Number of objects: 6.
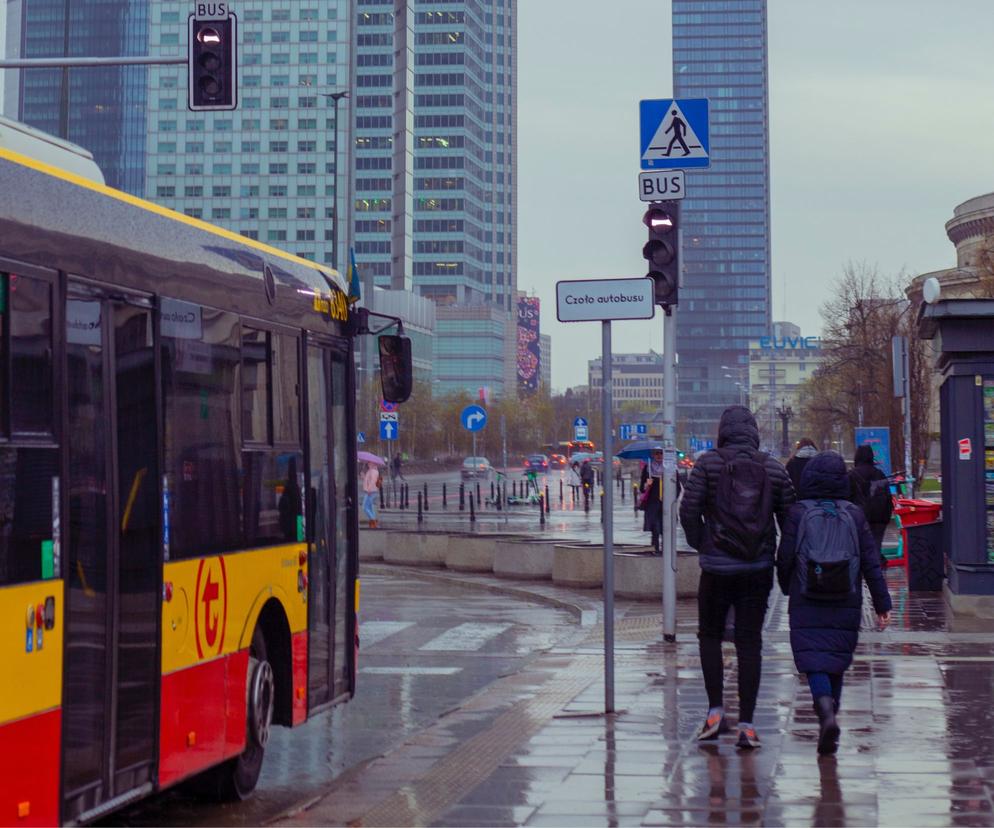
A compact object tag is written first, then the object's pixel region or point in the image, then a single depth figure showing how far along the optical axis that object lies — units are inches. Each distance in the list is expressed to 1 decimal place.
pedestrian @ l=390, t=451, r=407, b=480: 3173.2
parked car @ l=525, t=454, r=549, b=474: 4239.7
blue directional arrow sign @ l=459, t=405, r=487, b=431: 1593.3
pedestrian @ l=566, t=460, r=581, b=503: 2717.0
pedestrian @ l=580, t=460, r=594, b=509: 2040.4
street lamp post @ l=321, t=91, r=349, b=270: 1863.3
